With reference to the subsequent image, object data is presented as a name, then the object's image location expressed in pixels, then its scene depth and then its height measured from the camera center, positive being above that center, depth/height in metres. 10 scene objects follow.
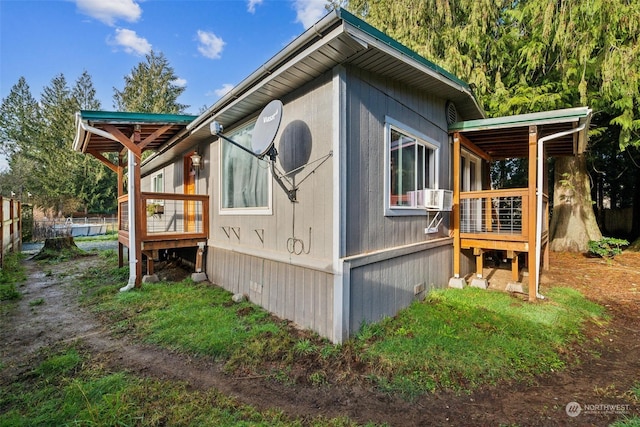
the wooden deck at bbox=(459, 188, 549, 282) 4.90 -0.43
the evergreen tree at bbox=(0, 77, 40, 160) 27.16 +8.55
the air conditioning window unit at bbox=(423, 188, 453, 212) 4.80 +0.16
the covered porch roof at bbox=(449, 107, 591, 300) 4.73 +0.68
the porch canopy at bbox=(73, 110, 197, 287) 5.33 +1.52
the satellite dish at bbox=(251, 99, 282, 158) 3.69 +1.08
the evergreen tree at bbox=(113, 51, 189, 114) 27.22 +11.61
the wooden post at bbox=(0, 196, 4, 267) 7.33 -0.48
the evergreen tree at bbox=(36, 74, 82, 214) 26.91 +5.02
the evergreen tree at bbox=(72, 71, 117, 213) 28.17 +3.08
